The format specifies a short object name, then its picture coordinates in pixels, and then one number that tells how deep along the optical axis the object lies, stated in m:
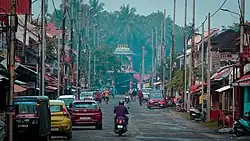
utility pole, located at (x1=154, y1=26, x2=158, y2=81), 174.38
